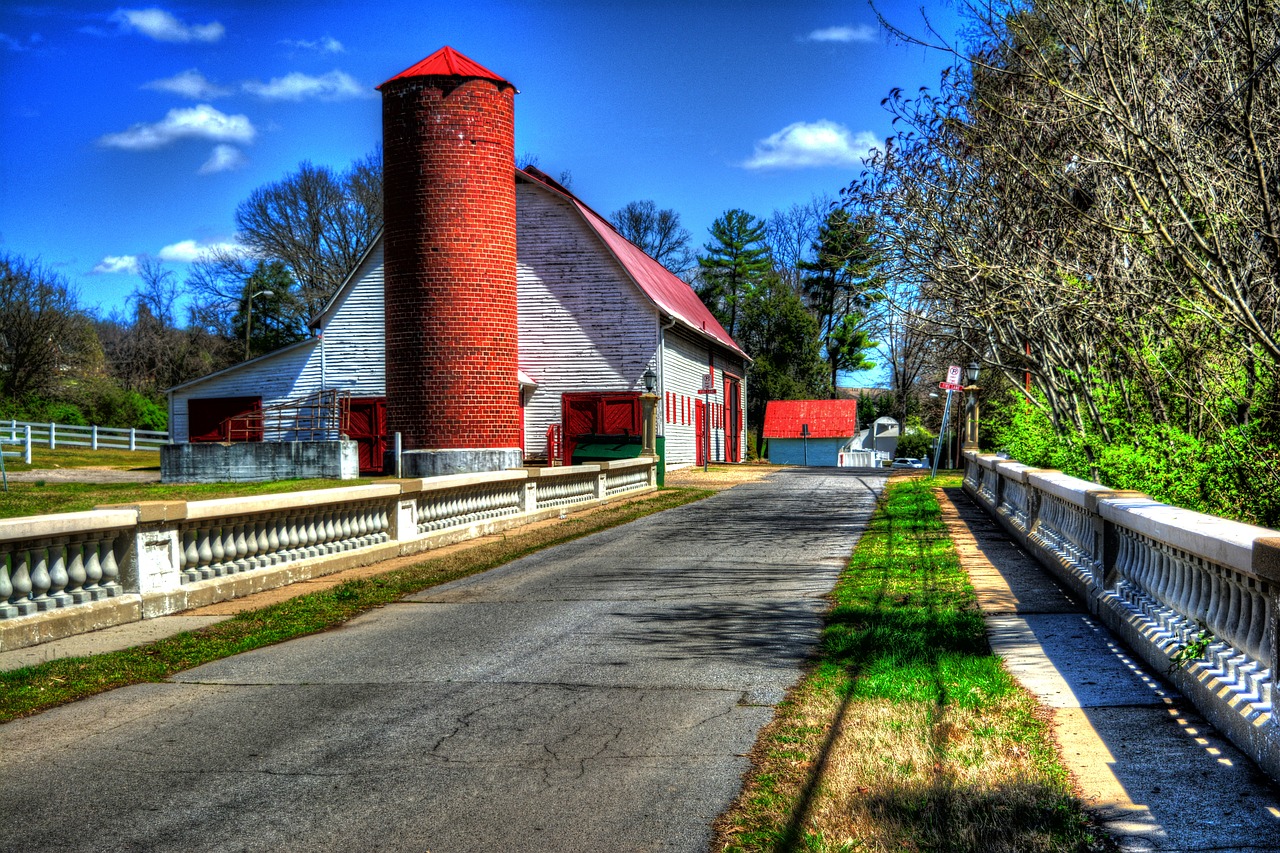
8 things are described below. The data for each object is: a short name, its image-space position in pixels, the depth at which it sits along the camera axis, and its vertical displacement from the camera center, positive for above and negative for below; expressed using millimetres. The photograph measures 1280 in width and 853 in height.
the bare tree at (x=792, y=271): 74431 +11064
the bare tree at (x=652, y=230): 72625 +13766
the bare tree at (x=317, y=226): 58844 +11649
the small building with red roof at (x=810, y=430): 58688 -113
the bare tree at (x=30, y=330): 46094 +4759
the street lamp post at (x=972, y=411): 25484 +379
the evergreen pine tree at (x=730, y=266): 67562 +10546
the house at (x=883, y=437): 72188 -704
